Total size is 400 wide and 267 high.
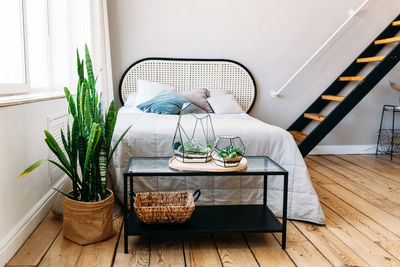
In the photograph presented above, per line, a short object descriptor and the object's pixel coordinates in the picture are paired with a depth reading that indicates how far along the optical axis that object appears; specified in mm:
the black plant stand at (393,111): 4217
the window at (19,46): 2287
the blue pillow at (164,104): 3197
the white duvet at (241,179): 2363
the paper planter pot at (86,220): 1980
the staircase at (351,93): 3436
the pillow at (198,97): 3521
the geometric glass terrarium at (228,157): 1936
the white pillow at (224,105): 3477
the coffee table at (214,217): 1914
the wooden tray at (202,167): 1910
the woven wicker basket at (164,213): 1943
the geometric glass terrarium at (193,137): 2006
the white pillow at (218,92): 3772
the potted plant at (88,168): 1986
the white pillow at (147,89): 3529
